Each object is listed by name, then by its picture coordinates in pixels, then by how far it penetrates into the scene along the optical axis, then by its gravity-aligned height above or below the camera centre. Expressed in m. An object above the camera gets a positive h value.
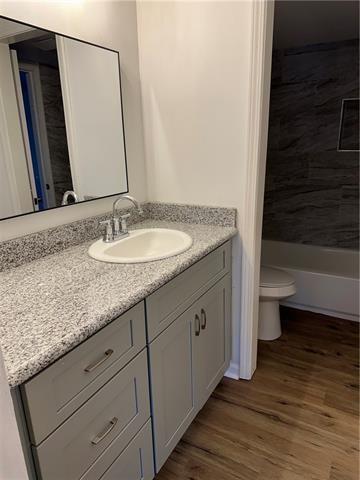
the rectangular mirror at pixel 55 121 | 1.24 +0.10
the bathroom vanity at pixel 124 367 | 0.79 -0.64
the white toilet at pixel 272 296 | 2.24 -1.00
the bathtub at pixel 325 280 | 2.52 -1.13
